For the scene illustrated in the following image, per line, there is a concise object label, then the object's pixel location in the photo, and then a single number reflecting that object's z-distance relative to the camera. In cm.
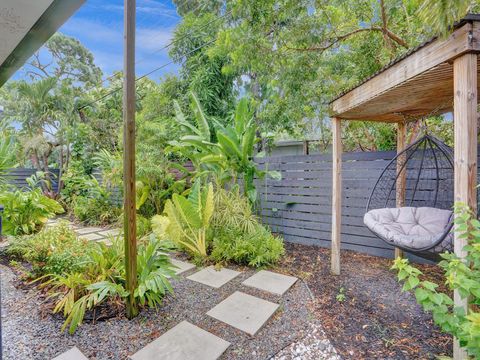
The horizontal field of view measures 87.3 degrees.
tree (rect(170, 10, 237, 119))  584
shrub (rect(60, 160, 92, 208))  717
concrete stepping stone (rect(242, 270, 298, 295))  263
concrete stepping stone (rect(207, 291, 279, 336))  202
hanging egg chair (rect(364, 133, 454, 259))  243
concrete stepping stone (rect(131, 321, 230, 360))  166
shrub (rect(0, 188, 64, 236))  382
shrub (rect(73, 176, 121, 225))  598
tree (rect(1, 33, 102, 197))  649
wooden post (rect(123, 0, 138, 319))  180
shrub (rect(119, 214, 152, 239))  441
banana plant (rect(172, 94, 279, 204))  386
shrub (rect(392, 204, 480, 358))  120
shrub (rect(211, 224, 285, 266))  327
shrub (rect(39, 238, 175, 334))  192
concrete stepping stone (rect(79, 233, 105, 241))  455
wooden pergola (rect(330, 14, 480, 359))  149
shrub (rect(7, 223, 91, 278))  245
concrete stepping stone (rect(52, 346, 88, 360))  160
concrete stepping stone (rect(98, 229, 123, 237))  490
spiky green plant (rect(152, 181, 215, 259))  341
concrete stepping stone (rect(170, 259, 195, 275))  311
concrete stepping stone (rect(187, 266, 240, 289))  279
